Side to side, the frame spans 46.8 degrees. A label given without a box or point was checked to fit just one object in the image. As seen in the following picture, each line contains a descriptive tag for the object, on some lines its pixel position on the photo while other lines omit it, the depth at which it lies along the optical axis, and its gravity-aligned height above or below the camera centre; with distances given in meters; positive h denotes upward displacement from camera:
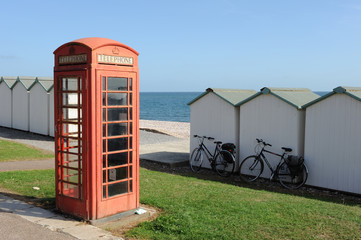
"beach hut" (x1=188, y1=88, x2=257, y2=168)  13.57 -0.50
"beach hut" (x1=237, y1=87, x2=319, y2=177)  11.93 -0.56
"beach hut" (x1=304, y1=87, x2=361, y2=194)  10.72 -1.02
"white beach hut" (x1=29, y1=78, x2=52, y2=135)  20.02 -0.36
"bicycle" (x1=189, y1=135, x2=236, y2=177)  13.20 -1.89
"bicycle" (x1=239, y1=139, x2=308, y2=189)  11.67 -1.98
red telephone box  6.55 -0.45
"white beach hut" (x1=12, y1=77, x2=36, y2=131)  21.64 -0.20
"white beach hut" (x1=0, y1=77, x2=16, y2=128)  23.38 -0.10
